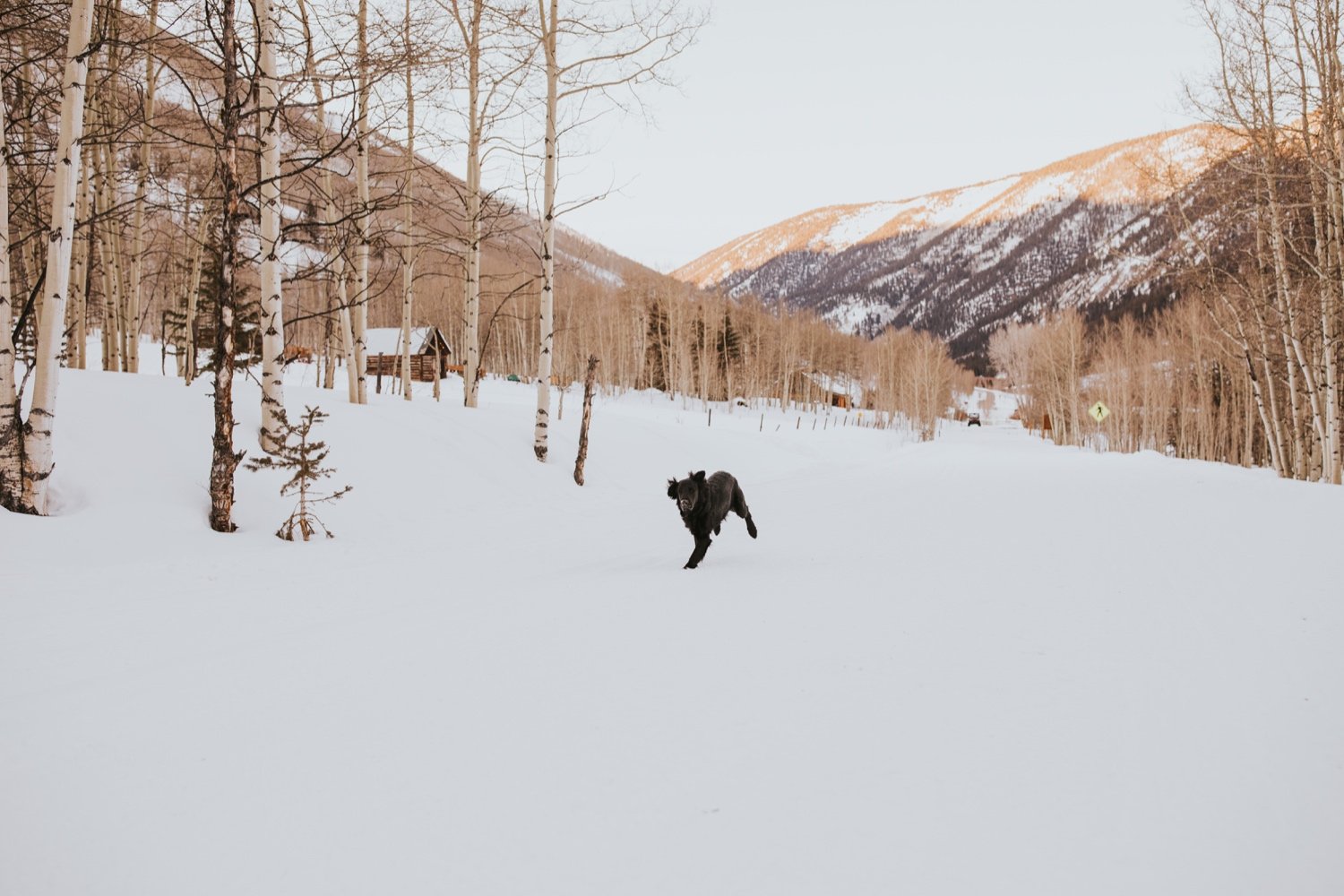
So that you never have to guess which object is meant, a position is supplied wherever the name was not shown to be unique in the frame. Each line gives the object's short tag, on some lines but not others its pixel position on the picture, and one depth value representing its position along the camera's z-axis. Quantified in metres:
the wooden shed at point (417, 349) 49.66
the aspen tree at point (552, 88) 11.83
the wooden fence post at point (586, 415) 12.28
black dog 6.34
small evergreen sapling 6.79
